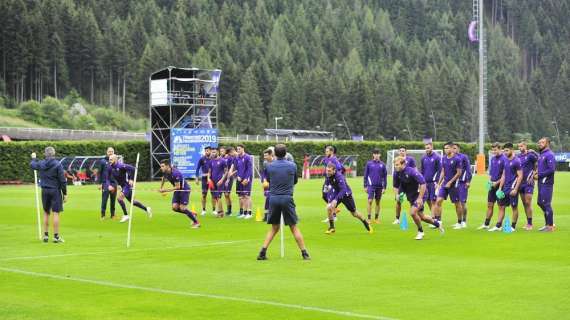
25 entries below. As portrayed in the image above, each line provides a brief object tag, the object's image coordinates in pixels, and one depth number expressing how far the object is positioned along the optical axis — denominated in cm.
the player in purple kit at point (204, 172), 3166
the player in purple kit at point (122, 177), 2952
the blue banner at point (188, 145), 6022
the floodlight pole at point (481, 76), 6719
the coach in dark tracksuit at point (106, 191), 2988
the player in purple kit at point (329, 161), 2534
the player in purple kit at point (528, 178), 2455
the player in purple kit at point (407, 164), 2372
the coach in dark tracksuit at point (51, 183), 2167
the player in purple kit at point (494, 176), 2512
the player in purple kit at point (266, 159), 2371
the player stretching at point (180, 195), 2659
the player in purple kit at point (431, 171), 2612
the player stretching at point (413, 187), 2184
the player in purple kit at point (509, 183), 2448
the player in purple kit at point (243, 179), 3012
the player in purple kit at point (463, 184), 2565
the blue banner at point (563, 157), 10312
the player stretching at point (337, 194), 2412
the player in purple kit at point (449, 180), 2545
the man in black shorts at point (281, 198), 1791
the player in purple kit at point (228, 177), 3088
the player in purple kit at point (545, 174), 2420
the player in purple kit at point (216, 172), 3083
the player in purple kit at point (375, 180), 2838
